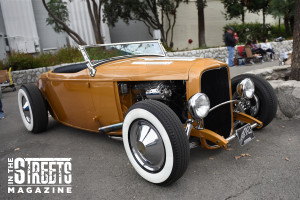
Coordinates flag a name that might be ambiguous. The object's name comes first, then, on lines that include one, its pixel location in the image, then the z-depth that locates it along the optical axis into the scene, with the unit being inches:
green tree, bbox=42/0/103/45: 474.3
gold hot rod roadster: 86.9
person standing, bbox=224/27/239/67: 398.0
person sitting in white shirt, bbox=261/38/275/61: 482.5
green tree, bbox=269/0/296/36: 616.1
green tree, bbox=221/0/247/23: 657.0
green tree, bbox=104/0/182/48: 558.3
